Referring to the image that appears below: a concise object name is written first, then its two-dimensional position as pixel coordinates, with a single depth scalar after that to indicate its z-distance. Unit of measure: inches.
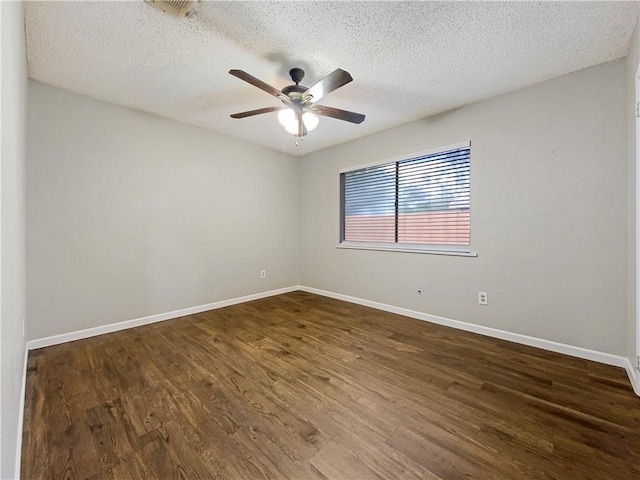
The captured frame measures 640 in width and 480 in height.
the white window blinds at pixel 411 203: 114.3
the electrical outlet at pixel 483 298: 104.5
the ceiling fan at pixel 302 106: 70.2
